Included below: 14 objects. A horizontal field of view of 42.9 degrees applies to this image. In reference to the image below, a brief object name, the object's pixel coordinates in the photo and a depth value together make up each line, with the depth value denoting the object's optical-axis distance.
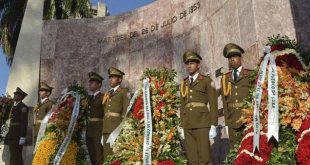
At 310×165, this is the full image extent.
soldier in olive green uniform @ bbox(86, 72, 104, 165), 7.53
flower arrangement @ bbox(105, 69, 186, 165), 5.43
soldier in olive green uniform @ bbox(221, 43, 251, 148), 5.53
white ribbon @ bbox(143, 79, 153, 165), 5.29
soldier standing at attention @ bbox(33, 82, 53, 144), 8.77
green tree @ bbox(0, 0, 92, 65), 18.19
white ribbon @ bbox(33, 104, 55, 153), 7.52
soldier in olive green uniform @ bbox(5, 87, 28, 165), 9.16
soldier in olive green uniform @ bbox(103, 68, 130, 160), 7.08
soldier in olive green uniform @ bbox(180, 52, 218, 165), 5.84
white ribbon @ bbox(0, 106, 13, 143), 9.54
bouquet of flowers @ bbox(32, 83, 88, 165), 7.17
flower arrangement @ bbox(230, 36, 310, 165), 4.13
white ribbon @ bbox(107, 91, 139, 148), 6.00
